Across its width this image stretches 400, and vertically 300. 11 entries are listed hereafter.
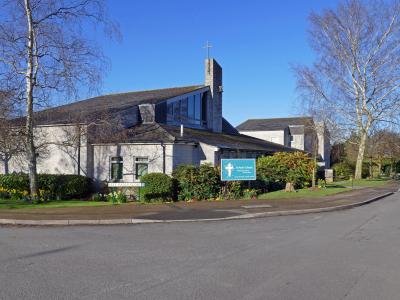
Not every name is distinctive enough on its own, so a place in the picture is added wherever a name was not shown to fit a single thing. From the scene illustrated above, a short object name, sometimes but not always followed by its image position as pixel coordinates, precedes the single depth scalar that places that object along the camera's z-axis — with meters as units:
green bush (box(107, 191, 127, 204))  20.25
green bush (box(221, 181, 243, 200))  20.47
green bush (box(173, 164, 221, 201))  20.50
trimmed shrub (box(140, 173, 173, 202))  20.28
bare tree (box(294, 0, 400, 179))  38.44
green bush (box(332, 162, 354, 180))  44.69
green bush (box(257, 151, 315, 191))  25.12
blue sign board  20.17
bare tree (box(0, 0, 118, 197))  19.19
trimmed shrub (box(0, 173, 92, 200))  23.30
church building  24.11
